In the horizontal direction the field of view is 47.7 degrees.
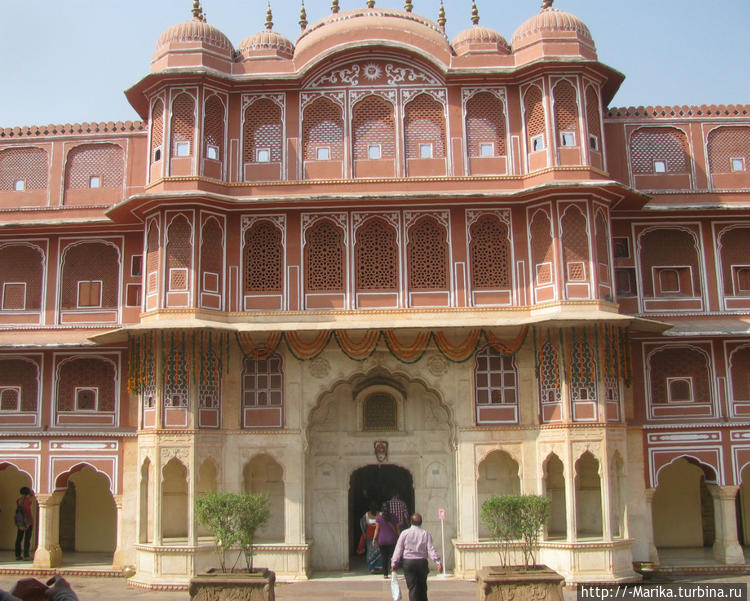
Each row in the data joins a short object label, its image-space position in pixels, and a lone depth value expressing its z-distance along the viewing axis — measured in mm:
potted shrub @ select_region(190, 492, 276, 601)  13655
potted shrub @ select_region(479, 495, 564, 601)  12359
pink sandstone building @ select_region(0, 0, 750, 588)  16750
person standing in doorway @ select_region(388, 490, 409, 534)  17750
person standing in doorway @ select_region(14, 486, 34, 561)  18656
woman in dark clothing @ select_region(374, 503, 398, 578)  16328
